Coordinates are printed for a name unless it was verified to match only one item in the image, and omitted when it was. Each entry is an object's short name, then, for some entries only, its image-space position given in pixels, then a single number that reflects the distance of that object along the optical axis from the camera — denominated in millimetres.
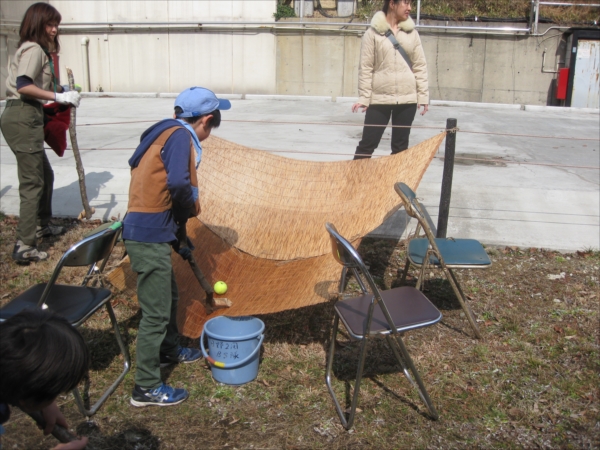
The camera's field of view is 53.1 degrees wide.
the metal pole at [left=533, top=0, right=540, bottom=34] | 15533
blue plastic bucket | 3186
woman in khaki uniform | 4383
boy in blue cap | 2830
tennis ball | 3590
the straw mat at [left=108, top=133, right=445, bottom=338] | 3645
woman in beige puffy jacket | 5090
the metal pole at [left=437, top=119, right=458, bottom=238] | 4730
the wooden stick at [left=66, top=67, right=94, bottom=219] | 5122
